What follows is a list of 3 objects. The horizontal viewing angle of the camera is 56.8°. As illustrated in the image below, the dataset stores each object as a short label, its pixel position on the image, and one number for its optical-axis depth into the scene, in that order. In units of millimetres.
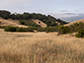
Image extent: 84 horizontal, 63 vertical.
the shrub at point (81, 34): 12524
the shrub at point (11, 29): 26920
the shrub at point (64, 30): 19308
